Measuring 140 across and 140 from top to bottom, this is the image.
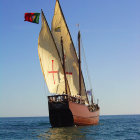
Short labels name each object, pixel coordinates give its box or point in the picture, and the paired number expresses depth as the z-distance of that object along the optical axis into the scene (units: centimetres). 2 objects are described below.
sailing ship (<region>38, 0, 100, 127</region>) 3991
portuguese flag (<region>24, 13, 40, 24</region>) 4103
